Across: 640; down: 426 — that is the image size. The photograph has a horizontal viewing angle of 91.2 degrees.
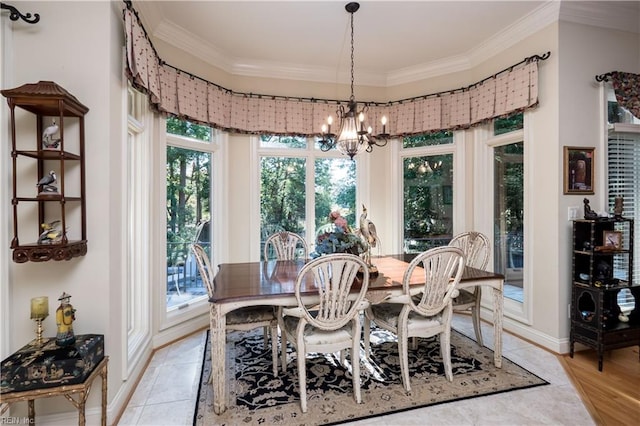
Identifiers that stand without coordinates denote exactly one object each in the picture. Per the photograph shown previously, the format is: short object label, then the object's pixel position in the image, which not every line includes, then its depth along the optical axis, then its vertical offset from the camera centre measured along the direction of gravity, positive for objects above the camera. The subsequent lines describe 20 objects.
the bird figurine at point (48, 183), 1.74 +0.16
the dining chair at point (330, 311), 2.03 -0.69
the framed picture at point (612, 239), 2.71 -0.26
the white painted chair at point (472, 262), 2.86 -0.51
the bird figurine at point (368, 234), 2.65 -0.20
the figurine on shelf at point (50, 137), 1.77 +0.43
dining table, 2.06 -0.55
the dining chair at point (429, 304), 2.27 -0.70
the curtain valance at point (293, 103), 2.57 +1.22
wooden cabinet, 2.61 -0.69
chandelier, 2.71 +0.68
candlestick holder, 1.76 -0.56
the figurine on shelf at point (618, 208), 2.76 +0.01
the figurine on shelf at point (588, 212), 2.76 -0.02
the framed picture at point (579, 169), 2.88 +0.37
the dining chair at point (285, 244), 3.47 -0.37
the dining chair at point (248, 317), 2.39 -0.84
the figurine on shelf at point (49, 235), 1.76 -0.13
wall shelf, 1.70 +0.24
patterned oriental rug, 2.07 -1.32
